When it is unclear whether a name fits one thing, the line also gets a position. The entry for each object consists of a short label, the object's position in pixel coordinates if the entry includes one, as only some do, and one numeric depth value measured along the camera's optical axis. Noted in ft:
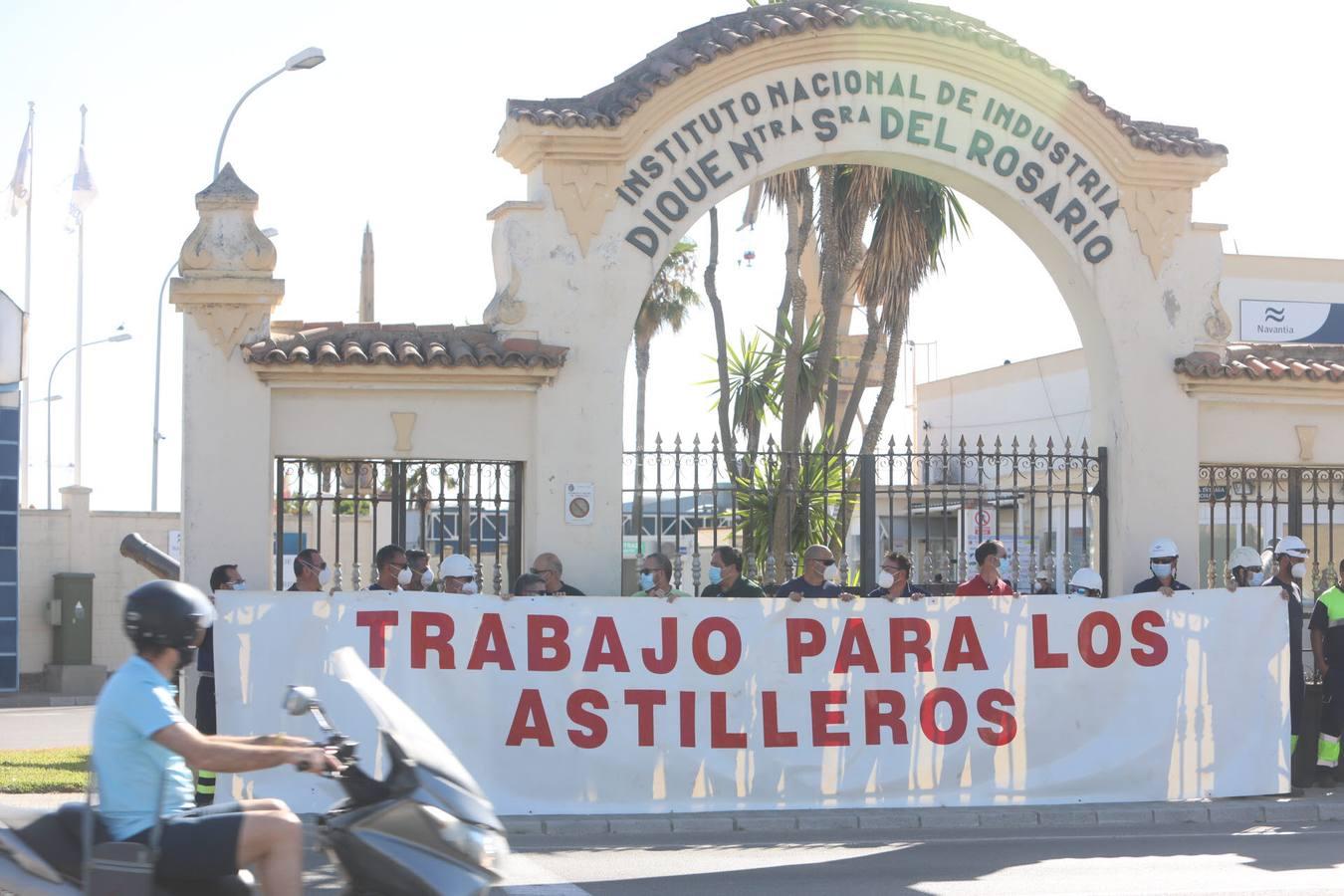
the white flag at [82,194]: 141.79
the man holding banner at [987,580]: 41.37
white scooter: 17.54
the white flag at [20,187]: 142.10
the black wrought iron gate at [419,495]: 45.24
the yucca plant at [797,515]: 60.34
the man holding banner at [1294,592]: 41.68
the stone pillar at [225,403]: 43.83
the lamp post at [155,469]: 129.52
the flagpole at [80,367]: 136.73
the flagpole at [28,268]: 139.13
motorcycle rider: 17.78
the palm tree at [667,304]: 133.59
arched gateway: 46.16
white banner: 37.01
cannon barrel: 40.96
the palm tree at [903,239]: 73.31
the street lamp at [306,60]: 71.72
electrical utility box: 94.27
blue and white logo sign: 151.53
